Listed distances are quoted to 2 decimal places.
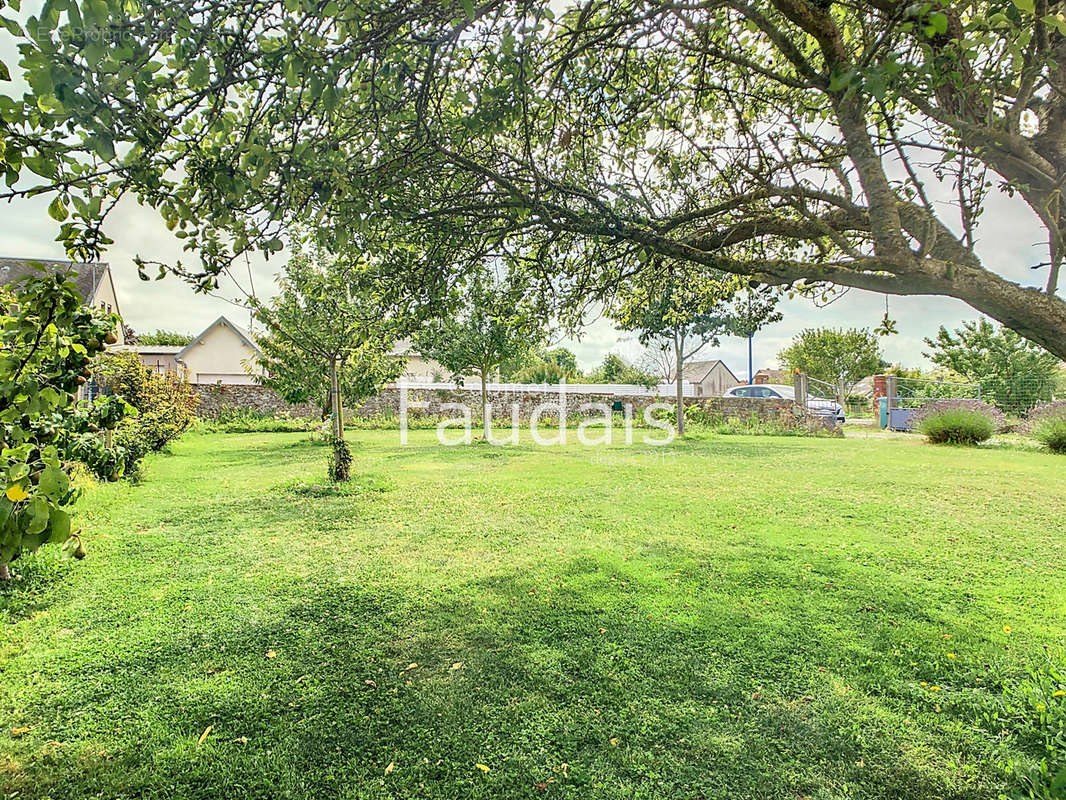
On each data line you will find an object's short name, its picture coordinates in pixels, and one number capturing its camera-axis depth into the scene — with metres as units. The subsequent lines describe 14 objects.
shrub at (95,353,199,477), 8.69
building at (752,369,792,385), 56.19
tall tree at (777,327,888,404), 35.53
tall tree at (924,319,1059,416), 18.08
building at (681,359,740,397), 44.59
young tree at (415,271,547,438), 15.12
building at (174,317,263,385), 33.62
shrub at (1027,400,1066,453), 12.69
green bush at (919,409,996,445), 14.52
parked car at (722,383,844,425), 20.56
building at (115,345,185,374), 36.63
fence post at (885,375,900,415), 20.97
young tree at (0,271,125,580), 1.39
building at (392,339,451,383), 34.44
